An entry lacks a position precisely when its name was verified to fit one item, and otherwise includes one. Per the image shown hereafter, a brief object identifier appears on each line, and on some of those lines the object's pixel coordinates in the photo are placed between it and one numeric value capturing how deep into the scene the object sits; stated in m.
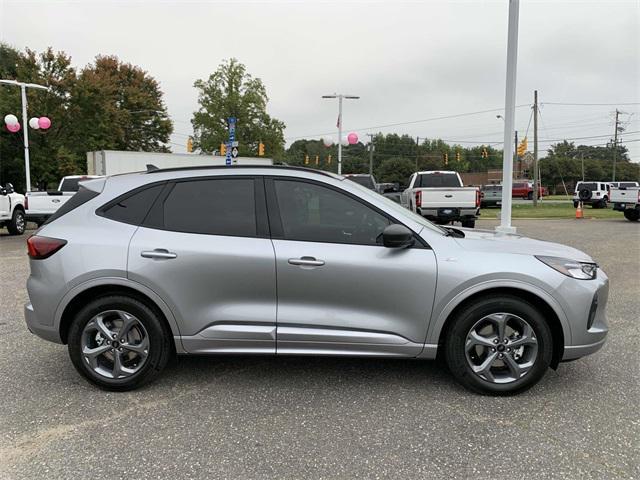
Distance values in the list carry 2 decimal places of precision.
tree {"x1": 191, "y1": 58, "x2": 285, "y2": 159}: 46.69
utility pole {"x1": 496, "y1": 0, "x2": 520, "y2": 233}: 8.00
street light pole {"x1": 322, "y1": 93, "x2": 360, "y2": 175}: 27.42
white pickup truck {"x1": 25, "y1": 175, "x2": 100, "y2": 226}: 14.90
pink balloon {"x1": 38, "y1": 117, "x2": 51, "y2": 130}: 22.19
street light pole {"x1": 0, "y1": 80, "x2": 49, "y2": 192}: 20.68
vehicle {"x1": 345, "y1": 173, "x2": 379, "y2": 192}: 16.08
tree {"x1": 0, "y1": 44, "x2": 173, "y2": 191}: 29.91
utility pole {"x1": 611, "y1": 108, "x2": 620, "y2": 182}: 72.39
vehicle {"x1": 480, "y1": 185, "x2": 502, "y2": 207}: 37.53
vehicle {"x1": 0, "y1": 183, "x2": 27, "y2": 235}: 14.79
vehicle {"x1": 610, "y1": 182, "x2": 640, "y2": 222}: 19.23
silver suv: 3.40
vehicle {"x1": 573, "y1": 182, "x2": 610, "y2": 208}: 32.69
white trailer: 22.08
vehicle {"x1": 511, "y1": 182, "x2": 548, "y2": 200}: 47.72
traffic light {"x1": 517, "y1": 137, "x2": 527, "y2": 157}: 38.78
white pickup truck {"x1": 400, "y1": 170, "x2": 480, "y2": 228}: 14.01
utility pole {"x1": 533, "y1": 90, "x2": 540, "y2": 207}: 38.25
